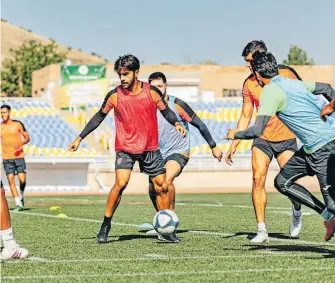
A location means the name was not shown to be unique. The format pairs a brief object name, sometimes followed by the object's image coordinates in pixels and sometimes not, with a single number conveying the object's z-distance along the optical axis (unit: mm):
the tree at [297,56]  109250
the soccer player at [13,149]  20484
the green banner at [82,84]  48344
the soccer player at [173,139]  12148
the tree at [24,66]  77500
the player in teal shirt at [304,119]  8922
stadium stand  37938
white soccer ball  10906
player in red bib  11047
